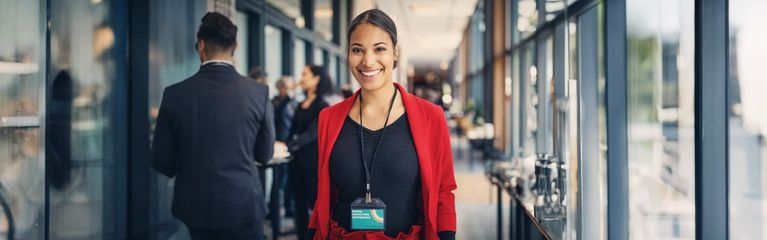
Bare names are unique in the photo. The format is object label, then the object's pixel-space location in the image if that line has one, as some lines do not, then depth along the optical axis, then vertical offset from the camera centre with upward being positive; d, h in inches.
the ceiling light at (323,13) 384.4 +70.5
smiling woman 65.8 -3.5
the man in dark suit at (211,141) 96.5 -1.8
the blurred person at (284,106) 222.5 +7.4
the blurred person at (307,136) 176.1 -2.2
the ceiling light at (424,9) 528.8 +99.1
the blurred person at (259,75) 209.9 +17.0
